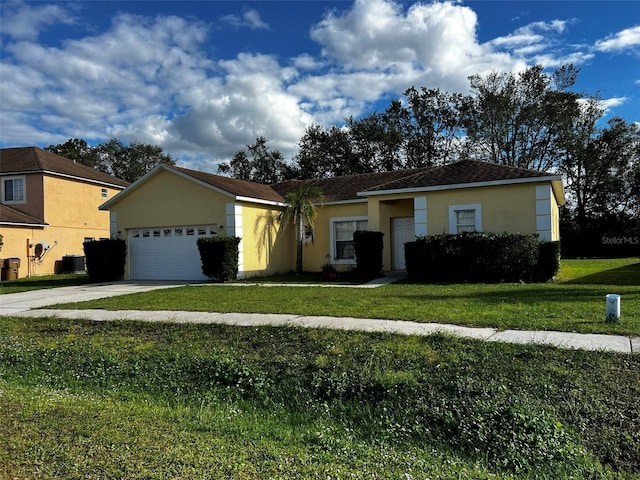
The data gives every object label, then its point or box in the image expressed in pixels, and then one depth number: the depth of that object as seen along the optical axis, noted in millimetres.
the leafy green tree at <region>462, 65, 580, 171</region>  36625
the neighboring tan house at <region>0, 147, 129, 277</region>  23609
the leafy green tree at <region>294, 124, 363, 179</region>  41906
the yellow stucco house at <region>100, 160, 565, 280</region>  15695
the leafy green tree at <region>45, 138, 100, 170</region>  48856
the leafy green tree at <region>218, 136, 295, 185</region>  45122
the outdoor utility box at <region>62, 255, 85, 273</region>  25484
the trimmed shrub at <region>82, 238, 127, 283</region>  18438
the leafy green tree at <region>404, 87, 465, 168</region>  40969
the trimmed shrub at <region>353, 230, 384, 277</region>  16203
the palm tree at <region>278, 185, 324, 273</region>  18812
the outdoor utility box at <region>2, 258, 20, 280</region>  22047
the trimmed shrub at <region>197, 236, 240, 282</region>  16344
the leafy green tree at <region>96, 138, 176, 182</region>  50906
